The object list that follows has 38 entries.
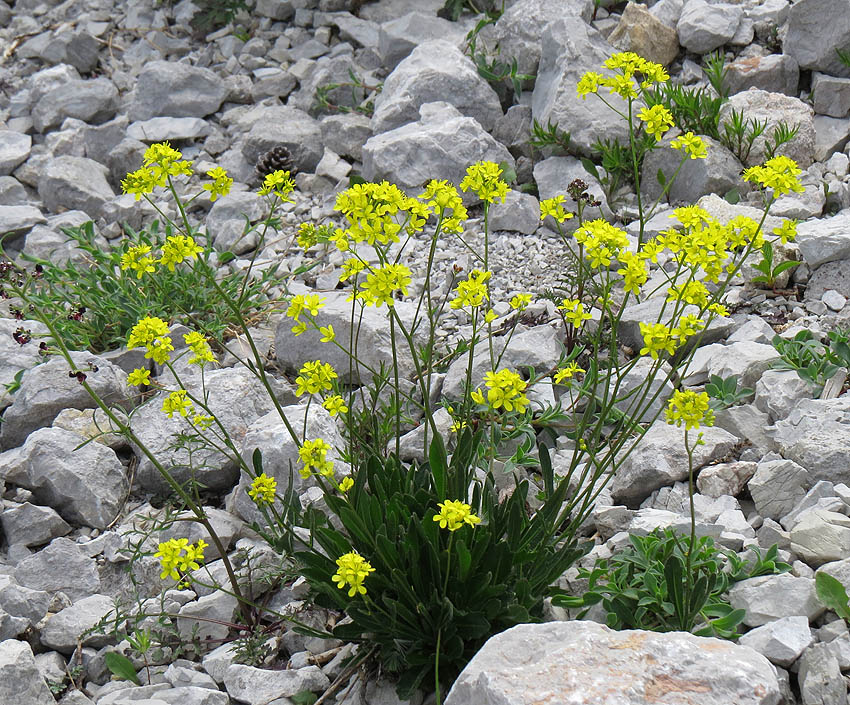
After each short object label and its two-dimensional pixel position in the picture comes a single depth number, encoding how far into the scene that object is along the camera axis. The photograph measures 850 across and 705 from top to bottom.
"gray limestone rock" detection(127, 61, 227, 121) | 6.10
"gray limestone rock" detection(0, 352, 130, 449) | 3.75
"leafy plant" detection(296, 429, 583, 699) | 2.44
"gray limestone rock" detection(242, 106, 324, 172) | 5.46
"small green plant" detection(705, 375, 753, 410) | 3.24
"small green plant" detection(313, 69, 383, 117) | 5.80
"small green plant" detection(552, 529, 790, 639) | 2.42
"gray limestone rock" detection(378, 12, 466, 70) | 5.93
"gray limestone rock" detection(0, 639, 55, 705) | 2.48
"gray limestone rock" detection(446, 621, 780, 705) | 1.95
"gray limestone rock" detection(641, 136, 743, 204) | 4.46
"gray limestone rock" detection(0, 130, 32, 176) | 5.80
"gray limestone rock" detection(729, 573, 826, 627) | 2.42
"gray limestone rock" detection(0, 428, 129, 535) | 3.38
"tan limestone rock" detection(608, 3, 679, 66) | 5.20
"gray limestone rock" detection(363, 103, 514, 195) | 4.88
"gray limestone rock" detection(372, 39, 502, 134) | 5.30
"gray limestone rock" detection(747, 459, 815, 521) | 2.85
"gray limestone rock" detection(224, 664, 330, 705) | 2.60
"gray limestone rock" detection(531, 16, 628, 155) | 4.83
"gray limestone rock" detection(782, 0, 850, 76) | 4.76
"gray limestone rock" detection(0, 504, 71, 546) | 3.29
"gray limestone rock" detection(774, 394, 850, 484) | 2.85
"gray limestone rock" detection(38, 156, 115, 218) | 5.39
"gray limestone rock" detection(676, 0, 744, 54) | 5.15
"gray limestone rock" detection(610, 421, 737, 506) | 3.04
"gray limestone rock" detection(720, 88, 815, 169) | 4.52
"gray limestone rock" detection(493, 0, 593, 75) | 5.40
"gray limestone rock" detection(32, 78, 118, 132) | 6.15
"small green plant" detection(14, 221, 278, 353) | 4.23
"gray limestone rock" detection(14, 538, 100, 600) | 3.08
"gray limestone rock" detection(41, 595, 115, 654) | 2.85
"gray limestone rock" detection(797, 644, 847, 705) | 2.18
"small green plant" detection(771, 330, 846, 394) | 3.20
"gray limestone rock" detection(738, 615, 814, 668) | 2.29
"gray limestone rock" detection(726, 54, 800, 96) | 4.92
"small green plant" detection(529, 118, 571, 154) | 4.83
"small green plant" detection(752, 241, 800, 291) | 3.79
